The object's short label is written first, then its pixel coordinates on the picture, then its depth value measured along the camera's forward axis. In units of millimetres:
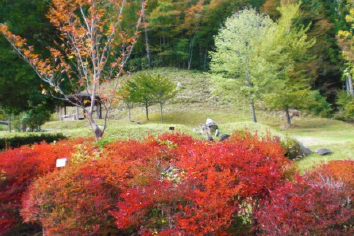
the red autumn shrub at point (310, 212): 2918
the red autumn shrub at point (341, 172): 3144
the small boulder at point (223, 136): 11452
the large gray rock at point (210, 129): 12844
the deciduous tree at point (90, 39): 8391
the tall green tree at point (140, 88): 23469
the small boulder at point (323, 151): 9562
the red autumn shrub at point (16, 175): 4379
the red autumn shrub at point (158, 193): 3254
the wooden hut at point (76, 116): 25859
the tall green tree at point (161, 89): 23838
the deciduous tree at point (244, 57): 21078
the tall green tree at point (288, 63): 21609
